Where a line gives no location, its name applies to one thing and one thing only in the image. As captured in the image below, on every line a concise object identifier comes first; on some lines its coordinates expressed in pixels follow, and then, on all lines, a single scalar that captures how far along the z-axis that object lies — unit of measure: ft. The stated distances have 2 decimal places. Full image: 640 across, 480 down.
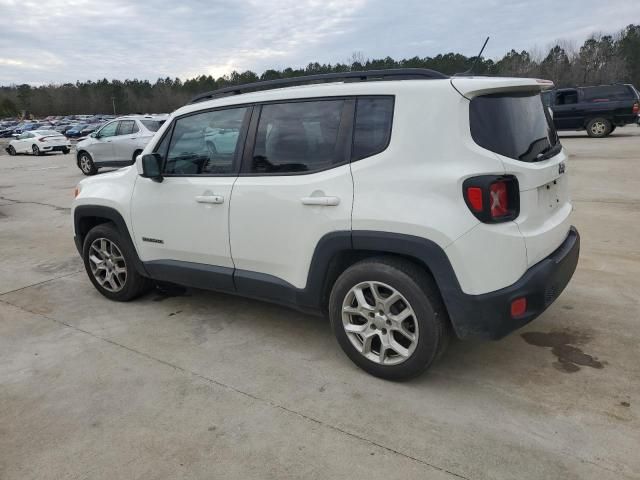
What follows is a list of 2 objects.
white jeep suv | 8.68
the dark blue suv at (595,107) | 56.24
